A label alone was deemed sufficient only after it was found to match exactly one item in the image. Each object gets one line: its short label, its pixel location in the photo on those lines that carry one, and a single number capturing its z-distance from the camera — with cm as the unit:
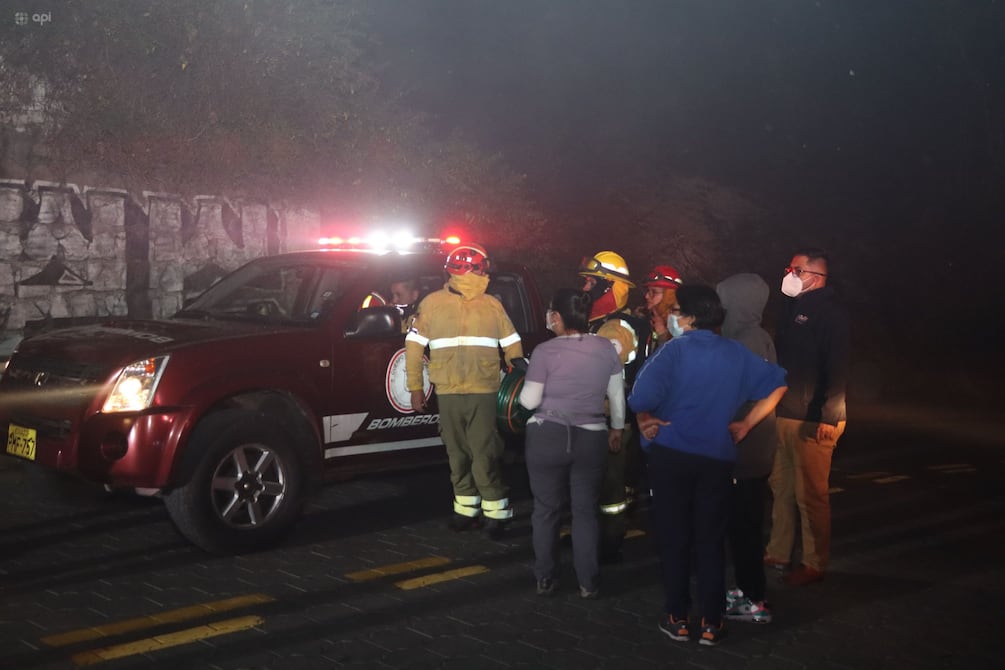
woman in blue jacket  507
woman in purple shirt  574
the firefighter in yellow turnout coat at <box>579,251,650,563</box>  652
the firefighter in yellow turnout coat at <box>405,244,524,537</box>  701
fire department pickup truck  634
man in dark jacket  612
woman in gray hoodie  557
